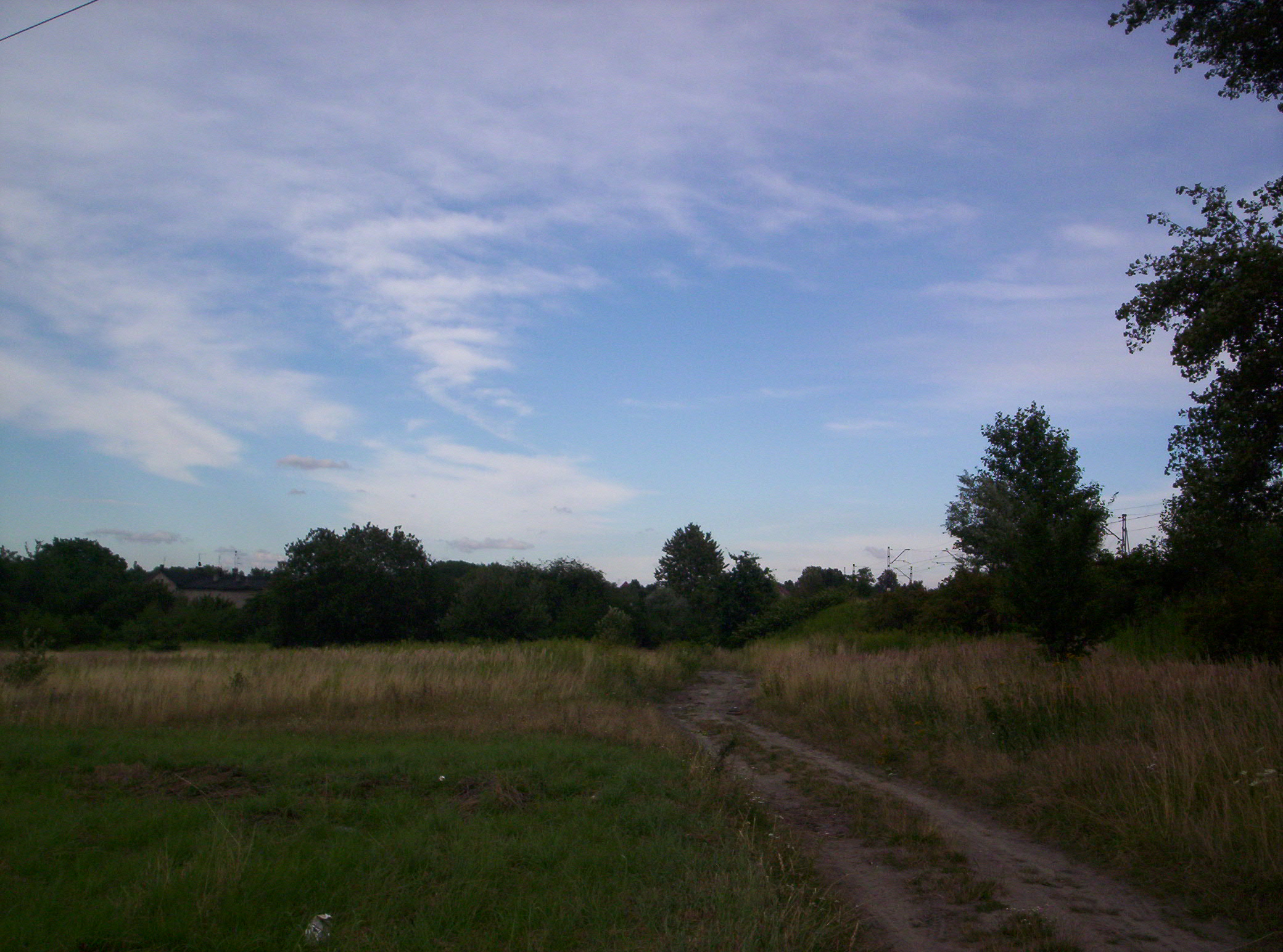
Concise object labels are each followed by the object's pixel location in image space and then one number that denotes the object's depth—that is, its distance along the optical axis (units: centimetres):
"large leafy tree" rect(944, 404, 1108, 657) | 1412
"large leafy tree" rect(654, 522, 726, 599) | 9194
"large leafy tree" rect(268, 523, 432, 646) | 4519
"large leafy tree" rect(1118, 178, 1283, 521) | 1129
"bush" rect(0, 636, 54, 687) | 1433
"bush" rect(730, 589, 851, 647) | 4394
